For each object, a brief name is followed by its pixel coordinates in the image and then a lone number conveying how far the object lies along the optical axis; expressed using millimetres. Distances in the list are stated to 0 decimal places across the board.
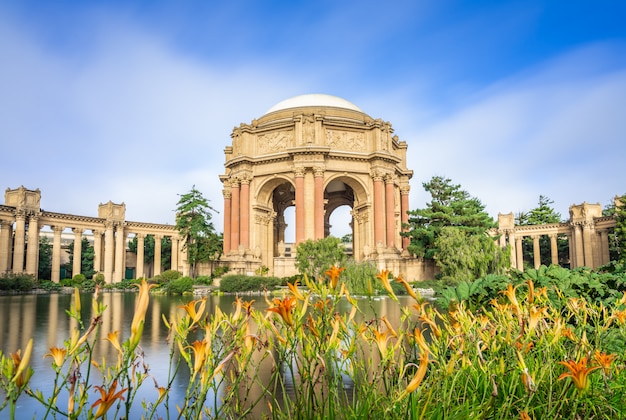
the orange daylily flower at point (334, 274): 2010
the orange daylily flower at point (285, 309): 1757
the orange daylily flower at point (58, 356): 1586
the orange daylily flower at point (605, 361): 1945
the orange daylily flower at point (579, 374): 1529
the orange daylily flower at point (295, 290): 2046
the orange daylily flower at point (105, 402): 1301
